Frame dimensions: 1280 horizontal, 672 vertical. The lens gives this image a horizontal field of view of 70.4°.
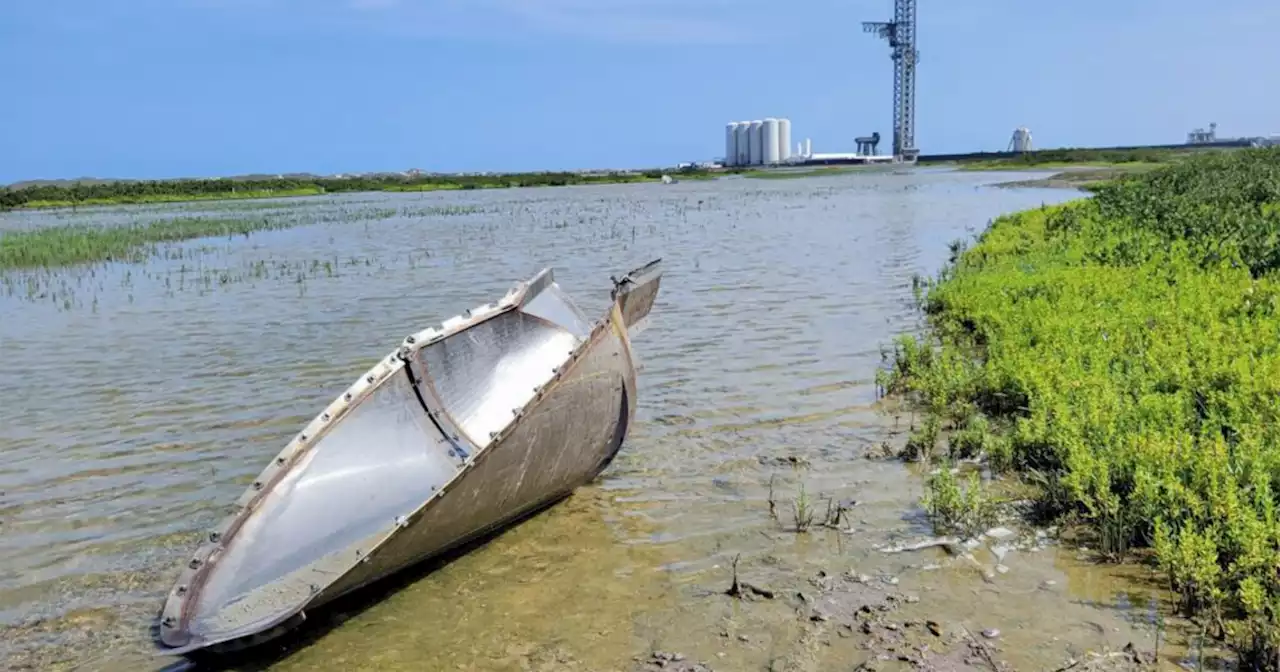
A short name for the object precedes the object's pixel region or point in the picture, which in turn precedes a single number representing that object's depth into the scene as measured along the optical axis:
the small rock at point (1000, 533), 5.51
